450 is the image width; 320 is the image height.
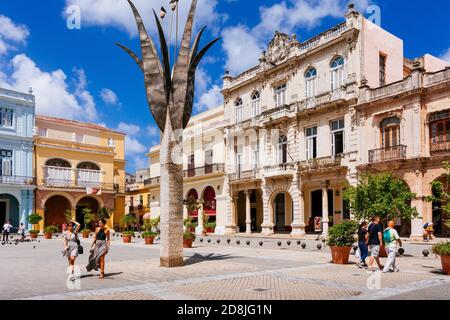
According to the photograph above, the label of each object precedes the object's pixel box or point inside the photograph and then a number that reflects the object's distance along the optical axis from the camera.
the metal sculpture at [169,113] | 13.49
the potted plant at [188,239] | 21.72
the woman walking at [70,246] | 11.23
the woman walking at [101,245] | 11.54
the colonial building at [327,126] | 24.94
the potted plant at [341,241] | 14.34
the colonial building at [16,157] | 41.25
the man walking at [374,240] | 12.72
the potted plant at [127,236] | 27.95
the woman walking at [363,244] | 13.44
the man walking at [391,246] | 12.44
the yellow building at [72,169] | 43.56
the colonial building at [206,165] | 38.91
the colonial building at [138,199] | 57.25
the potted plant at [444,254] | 11.77
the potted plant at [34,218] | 35.12
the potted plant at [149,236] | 25.33
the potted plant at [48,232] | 34.53
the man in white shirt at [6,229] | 29.53
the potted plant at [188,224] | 24.11
